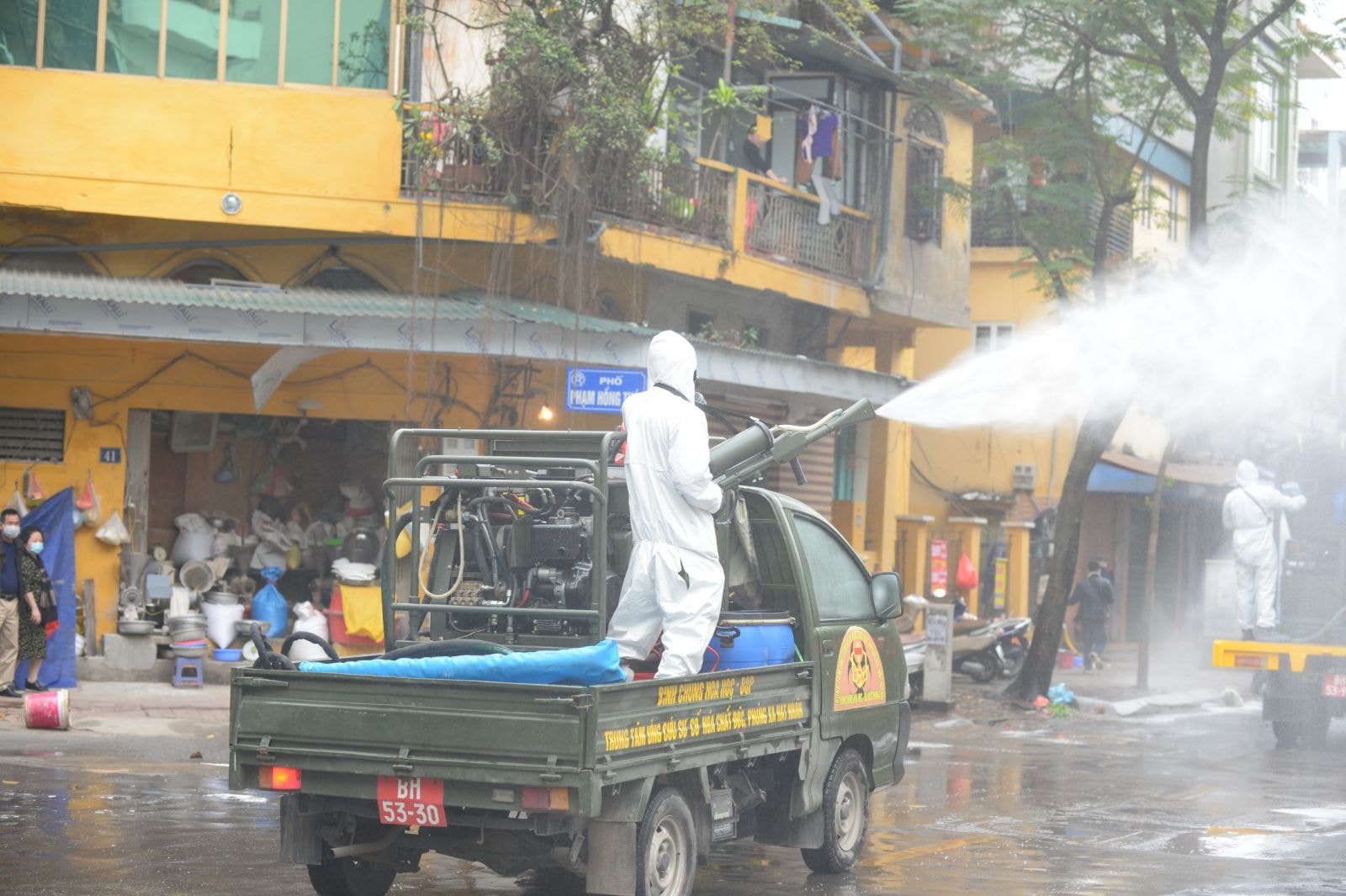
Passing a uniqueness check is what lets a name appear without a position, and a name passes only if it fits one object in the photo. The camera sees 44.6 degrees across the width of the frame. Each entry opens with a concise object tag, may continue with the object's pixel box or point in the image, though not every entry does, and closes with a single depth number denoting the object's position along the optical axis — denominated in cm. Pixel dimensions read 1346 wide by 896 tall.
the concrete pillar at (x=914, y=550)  2448
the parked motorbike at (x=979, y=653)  2023
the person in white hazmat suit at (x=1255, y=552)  1540
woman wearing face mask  1352
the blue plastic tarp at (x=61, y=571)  1417
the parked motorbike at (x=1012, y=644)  2052
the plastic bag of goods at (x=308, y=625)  1562
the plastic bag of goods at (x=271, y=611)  1579
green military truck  610
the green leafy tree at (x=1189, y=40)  1659
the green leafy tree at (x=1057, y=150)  1781
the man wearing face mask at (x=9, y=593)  1337
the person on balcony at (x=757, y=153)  1952
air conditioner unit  2767
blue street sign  1323
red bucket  1235
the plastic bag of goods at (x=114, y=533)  1557
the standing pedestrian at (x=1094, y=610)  2494
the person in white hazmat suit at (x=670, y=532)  691
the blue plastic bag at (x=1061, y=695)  1806
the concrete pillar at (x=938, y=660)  1684
